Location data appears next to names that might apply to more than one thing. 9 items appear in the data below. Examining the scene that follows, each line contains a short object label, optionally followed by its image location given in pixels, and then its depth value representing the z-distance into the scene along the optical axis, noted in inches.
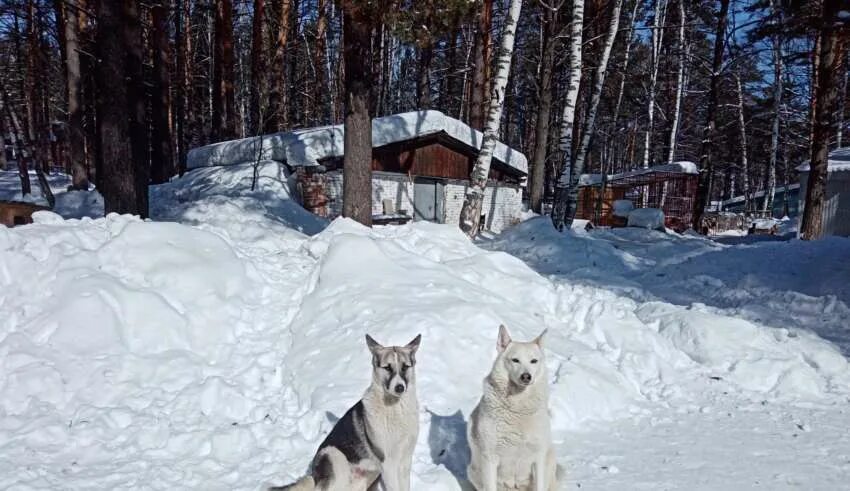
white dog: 146.2
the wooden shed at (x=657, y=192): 976.9
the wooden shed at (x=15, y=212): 380.5
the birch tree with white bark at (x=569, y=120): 526.0
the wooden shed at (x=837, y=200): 709.9
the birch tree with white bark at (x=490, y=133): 454.3
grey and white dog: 145.9
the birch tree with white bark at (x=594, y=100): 563.2
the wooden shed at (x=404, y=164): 605.3
